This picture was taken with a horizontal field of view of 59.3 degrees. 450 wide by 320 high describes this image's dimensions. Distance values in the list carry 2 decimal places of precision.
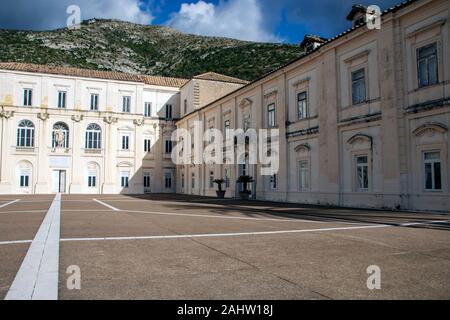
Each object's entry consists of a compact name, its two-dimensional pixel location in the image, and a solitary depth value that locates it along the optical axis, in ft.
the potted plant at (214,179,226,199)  101.45
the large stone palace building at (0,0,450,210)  51.88
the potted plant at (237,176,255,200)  89.51
